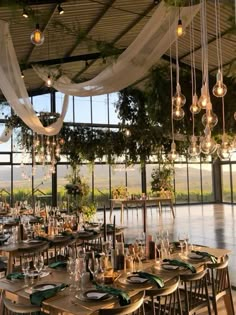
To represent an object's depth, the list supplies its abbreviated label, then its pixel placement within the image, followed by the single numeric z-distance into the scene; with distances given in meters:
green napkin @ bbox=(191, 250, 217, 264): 3.94
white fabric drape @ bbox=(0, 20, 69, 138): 4.74
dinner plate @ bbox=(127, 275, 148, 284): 3.20
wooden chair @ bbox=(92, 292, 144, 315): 2.57
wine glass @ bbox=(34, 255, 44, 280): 3.48
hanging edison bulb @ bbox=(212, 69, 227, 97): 3.73
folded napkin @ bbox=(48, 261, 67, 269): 3.76
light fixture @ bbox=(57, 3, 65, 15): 6.21
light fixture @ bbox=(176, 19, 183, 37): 4.10
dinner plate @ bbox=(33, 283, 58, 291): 3.07
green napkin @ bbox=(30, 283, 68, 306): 2.82
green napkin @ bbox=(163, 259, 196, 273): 3.56
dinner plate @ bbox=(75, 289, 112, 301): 2.81
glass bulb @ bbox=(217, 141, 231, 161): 6.11
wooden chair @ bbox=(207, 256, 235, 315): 3.84
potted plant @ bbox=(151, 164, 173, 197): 14.61
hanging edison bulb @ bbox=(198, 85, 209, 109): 3.89
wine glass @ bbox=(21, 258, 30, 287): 3.31
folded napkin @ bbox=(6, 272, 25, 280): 3.38
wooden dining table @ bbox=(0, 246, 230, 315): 2.70
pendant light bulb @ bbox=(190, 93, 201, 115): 4.49
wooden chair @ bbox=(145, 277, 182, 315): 2.98
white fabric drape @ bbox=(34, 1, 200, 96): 4.21
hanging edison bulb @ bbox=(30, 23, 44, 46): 4.02
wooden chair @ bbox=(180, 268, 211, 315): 3.34
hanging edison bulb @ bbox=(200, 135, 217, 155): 5.66
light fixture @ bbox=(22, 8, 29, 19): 4.93
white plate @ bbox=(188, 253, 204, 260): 4.00
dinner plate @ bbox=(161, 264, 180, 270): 3.65
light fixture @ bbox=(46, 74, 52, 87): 6.01
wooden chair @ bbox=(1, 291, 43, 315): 2.96
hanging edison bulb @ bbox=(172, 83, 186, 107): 4.42
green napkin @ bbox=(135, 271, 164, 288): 3.12
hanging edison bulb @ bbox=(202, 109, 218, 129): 4.67
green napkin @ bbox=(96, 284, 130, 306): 2.77
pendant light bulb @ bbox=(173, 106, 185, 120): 4.70
